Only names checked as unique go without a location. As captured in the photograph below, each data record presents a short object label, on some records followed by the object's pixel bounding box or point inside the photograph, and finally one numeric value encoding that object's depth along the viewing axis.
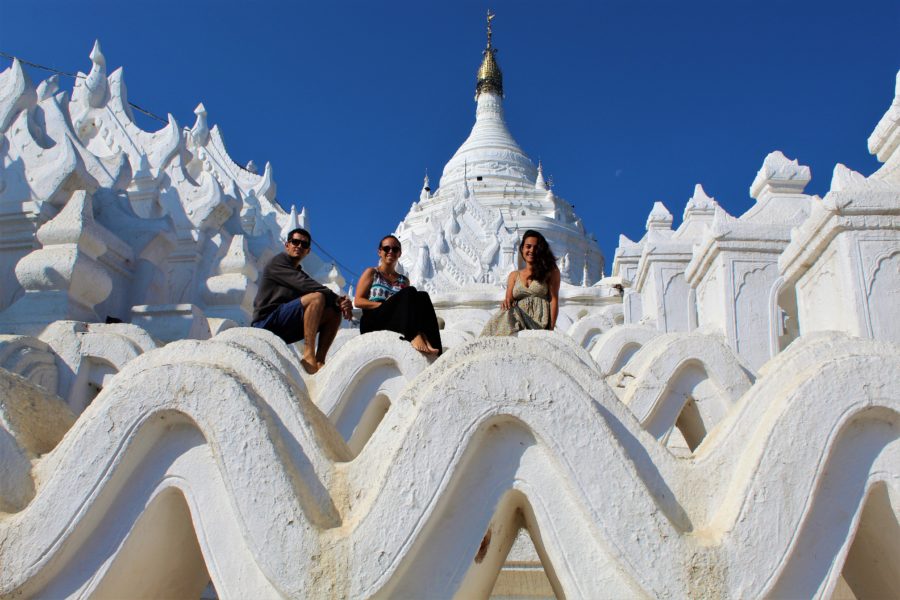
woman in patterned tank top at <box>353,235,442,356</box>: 5.00
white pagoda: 28.33
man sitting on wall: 5.64
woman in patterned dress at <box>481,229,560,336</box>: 5.82
